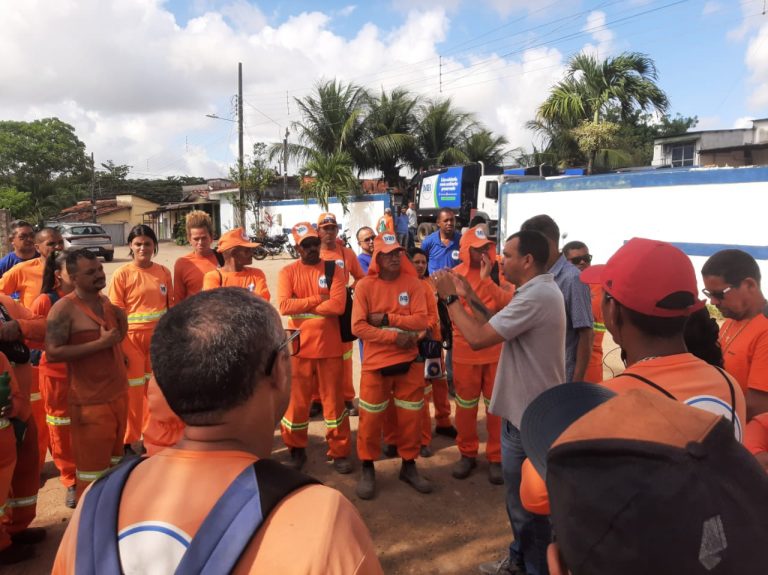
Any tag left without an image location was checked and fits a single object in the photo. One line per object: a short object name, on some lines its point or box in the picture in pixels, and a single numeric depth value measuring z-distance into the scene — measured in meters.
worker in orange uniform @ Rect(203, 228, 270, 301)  4.28
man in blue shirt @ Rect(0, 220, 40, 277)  5.09
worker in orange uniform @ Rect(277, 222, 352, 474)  4.18
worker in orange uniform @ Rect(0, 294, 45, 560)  3.04
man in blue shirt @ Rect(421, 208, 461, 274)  6.31
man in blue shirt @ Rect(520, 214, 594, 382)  3.24
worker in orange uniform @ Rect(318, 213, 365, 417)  5.40
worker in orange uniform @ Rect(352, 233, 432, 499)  3.86
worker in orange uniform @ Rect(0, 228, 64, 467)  4.54
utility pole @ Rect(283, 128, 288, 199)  27.52
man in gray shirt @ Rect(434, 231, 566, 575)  2.68
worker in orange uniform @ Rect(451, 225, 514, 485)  4.07
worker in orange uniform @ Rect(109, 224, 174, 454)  4.27
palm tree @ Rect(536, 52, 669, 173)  18.11
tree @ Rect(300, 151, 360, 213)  22.12
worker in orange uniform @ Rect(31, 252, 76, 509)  3.71
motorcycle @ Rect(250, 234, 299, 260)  22.27
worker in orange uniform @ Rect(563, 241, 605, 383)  4.26
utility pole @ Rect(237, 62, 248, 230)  25.33
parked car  20.74
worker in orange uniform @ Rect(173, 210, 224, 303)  4.71
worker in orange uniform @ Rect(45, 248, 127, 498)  3.13
